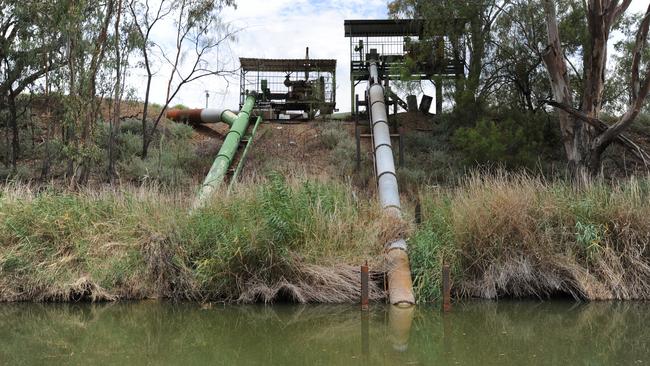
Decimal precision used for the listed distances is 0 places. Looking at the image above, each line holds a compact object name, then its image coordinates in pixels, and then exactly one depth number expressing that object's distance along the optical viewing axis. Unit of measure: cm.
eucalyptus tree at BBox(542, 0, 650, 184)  1399
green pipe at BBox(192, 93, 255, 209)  1156
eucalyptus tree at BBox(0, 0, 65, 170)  1585
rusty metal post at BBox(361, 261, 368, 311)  903
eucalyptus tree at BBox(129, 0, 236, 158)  1869
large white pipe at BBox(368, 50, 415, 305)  942
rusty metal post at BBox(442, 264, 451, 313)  898
